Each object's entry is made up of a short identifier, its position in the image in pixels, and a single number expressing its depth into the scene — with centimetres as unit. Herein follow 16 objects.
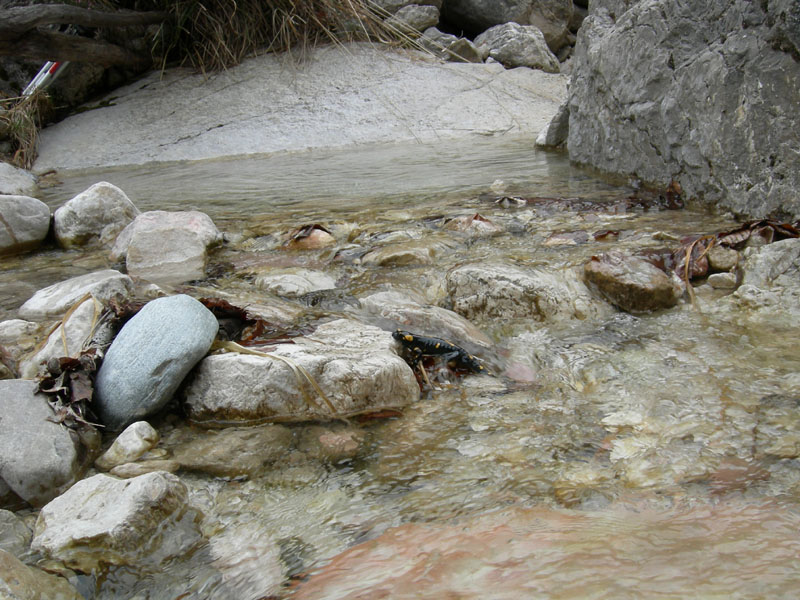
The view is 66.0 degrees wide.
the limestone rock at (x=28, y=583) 111
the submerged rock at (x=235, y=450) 164
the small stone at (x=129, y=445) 165
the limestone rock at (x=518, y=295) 248
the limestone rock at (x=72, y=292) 241
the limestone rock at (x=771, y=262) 242
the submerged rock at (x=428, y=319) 228
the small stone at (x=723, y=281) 254
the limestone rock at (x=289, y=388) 181
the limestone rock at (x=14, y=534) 133
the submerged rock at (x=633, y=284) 244
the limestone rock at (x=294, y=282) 276
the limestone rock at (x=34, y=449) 150
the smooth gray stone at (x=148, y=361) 180
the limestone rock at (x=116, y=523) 131
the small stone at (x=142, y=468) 160
